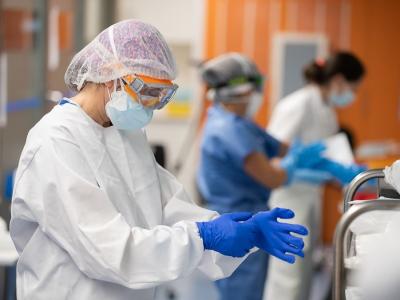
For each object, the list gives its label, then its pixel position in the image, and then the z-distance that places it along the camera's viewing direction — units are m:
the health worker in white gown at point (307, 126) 3.87
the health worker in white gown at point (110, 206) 2.18
